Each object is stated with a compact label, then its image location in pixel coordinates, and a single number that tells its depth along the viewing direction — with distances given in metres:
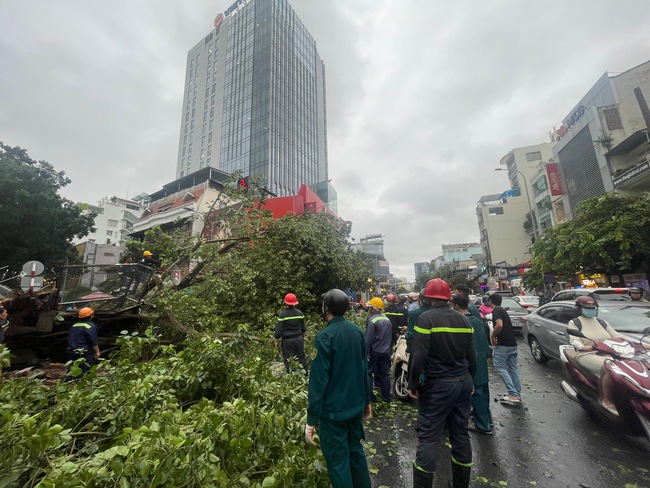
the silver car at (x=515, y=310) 10.26
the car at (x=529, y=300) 13.85
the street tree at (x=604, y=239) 11.95
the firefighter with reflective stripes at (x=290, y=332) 5.88
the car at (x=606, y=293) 7.33
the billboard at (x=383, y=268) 79.10
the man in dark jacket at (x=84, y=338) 5.48
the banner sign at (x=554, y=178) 25.67
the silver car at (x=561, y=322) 4.97
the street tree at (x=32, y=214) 16.72
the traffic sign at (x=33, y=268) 8.88
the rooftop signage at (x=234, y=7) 61.69
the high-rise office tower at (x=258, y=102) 49.09
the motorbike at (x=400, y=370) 5.04
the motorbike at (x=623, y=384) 3.05
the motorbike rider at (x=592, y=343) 3.45
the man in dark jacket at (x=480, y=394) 3.76
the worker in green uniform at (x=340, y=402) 2.30
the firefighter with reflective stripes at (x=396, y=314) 6.56
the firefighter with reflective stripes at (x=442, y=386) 2.63
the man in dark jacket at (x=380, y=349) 4.91
